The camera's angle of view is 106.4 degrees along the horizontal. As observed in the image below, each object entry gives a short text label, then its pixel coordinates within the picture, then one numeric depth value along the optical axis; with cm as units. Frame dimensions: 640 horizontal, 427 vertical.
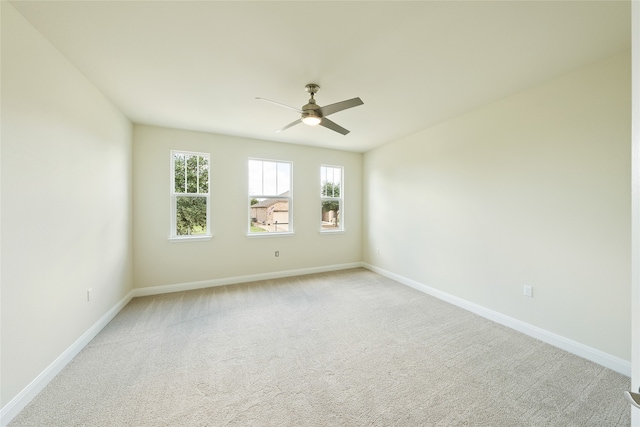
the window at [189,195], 386
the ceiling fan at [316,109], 221
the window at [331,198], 508
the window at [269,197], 442
